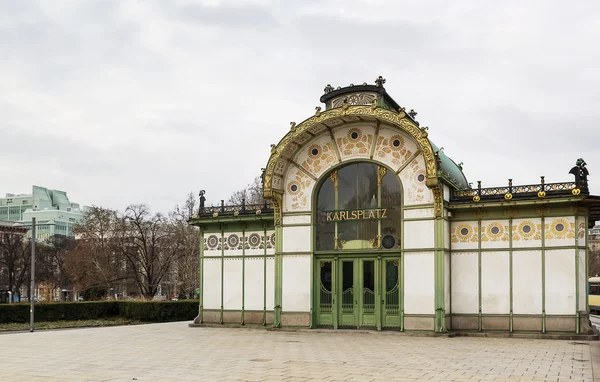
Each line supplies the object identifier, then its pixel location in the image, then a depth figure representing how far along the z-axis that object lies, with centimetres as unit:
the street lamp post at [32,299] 2950
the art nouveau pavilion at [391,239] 2369
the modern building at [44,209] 15775
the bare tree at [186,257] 5681
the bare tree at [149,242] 5838
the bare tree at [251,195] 5997
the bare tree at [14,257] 6894
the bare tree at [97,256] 6027
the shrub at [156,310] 3809
